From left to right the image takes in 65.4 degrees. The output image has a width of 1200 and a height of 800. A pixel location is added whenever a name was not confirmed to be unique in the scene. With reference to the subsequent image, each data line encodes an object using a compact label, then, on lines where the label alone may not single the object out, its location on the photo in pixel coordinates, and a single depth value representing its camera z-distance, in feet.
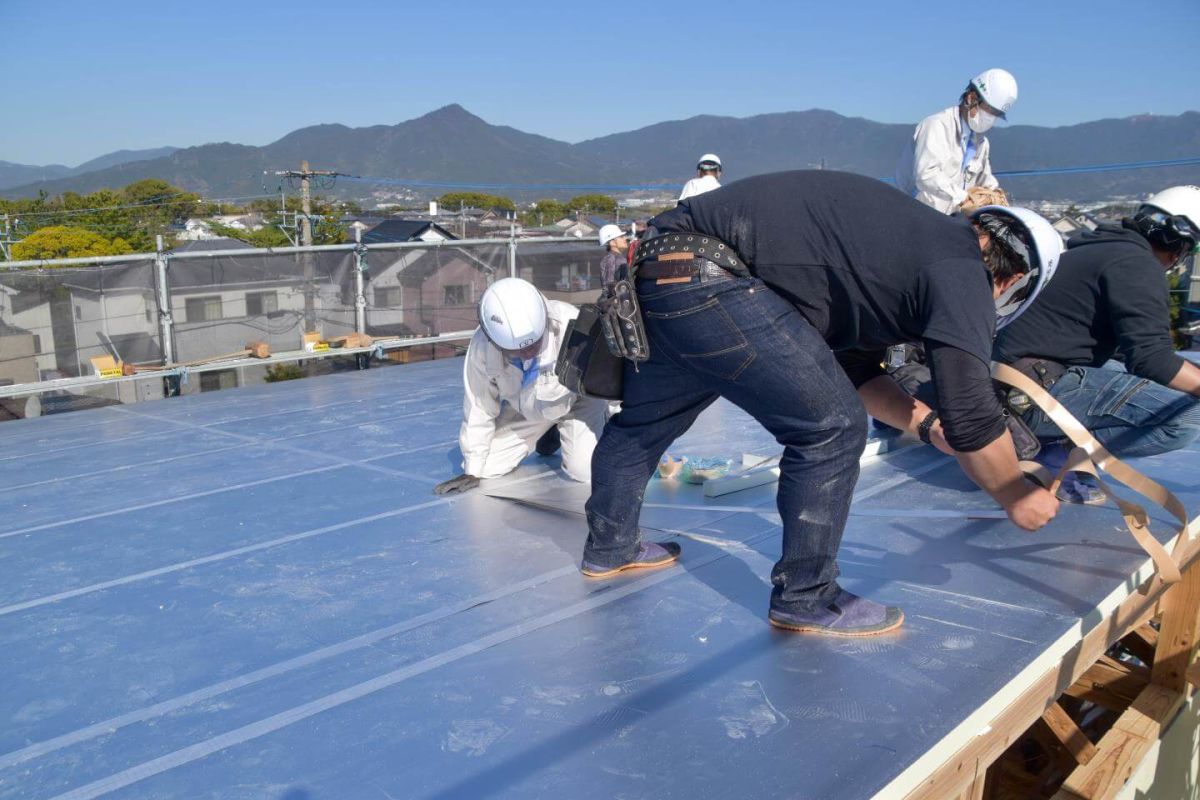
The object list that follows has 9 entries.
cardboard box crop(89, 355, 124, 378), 24.50
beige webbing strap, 7.83
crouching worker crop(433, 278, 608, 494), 12.16
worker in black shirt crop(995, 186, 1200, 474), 10.66
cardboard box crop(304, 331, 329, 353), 28.76
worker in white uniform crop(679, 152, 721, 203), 24.38
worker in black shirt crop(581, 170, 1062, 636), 6.88
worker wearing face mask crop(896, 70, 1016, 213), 14.66
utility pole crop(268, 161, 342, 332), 112.06
